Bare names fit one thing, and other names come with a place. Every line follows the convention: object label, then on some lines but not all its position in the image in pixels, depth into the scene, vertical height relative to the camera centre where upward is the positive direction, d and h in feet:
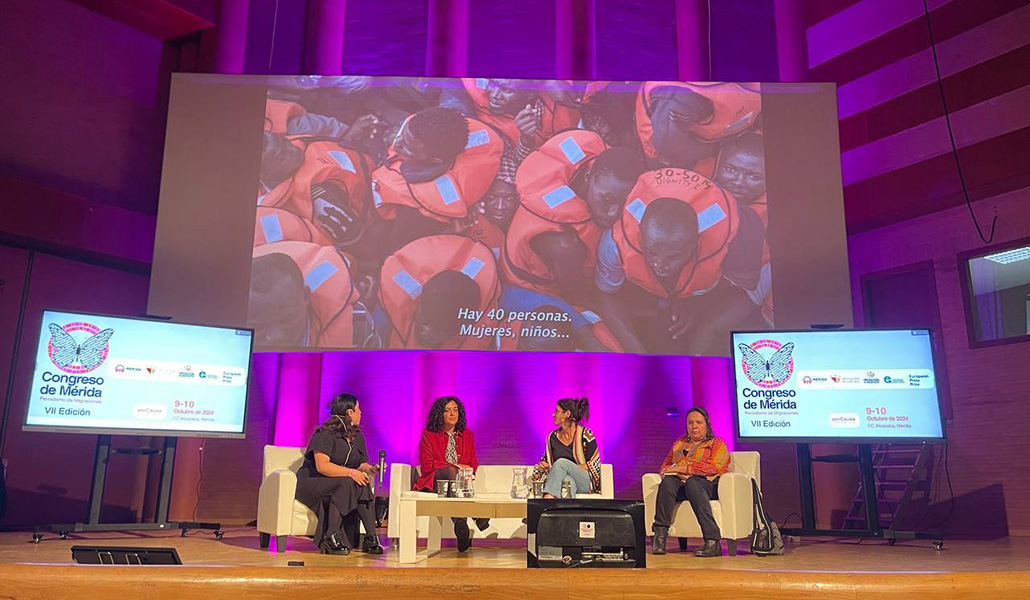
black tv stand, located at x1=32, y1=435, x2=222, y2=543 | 15.72 -0.65
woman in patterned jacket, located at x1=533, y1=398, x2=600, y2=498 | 15.12 +0.53
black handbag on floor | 13.99 -0.96
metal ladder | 19.15 -0.07
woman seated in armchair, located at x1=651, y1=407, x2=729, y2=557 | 14.43 +0.05
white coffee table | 12.88 -0.50
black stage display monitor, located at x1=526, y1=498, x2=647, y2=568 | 7.77 -0.54
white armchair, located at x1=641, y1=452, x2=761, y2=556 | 14.56 -0.61
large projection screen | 18.30 +6.22
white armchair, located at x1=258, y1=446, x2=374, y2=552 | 14.16 -0.62
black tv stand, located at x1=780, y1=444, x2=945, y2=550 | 15.85 -0.44
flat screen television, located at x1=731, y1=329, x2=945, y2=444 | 16.35 +1.99
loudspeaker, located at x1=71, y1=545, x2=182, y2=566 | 6.94 -0.74
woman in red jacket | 15.72 +0.59
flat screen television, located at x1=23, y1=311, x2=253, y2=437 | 16.01 +2.02
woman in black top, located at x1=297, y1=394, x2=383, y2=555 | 14.07 -0.09
